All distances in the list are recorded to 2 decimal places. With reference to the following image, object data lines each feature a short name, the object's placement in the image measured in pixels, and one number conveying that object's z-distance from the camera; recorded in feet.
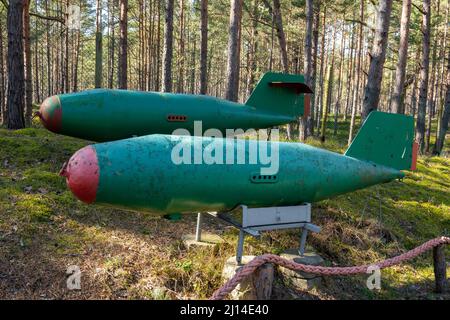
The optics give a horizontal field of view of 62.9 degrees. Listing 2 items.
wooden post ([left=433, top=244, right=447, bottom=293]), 19.29
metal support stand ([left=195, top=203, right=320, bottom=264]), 16.07
